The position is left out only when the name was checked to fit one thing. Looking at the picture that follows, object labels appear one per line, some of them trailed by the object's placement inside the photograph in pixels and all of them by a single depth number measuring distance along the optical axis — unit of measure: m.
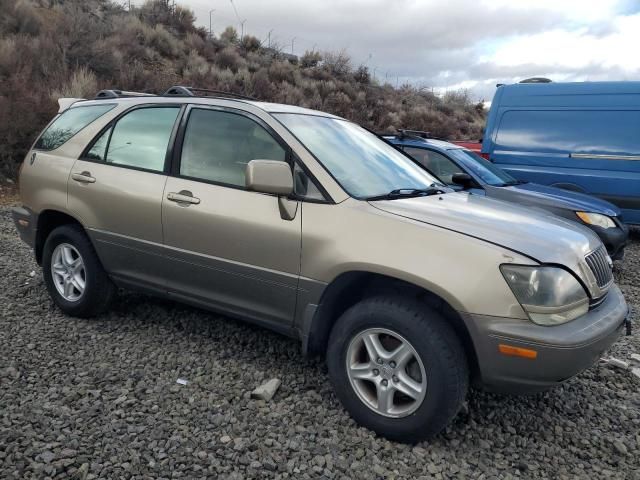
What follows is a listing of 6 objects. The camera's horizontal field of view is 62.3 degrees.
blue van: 7.65
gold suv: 2.54
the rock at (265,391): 3.16
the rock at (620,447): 2.85
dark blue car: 6.13
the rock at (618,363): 3.81
